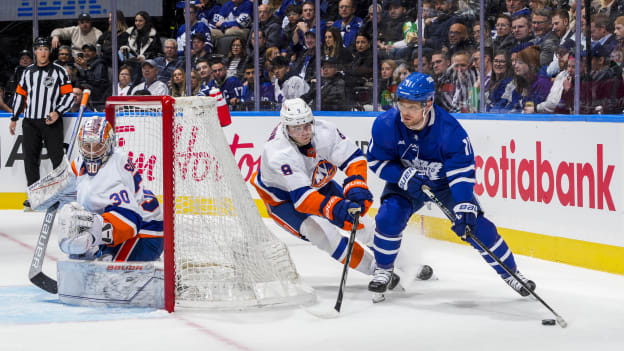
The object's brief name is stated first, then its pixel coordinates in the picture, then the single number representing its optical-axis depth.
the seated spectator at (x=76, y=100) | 15.35
